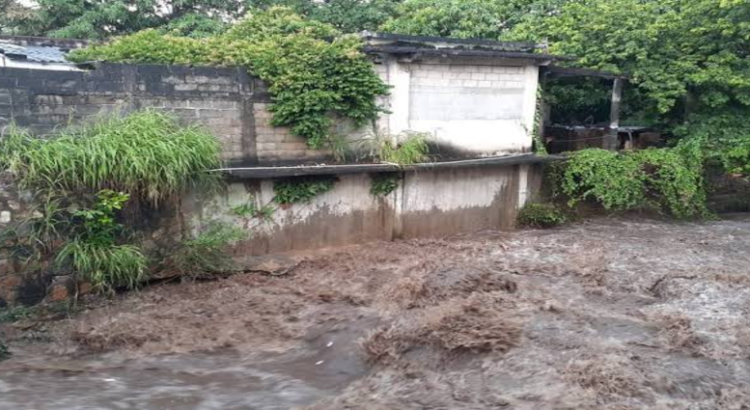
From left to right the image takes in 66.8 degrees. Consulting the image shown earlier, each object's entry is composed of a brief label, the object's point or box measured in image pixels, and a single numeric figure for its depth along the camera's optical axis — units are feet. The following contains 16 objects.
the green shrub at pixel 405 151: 27.32
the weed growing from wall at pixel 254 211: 24.58
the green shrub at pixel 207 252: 22.66
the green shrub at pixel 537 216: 32.27
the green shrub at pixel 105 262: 19.70
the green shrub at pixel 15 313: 19.13
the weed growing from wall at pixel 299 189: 25.43
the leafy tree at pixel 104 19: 42.01
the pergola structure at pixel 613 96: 33.73
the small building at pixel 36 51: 25.59
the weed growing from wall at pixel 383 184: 27.94
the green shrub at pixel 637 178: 31.68
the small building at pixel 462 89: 27.43
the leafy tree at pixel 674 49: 34.09
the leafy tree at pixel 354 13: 47.32
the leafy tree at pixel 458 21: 42.42
